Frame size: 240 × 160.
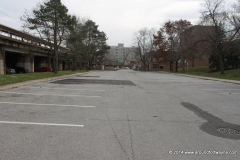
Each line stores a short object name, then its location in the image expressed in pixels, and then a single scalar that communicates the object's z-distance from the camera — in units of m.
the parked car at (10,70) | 40.56
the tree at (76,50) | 54.18
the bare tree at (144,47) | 84.50
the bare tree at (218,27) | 35.06
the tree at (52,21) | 31.31
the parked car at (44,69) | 53.97
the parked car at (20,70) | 44.36
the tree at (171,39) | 56.81
